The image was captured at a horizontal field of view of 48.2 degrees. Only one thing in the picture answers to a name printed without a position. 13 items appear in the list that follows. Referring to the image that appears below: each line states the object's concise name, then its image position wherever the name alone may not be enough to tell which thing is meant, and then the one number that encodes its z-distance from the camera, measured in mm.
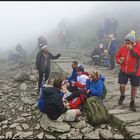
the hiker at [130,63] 4457
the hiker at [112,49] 8773
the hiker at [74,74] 5605
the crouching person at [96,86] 4750
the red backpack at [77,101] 4589
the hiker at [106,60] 9492
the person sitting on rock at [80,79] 5157
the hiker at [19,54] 12674
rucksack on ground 4132
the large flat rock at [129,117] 4113
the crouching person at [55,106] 4195
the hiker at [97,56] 9802
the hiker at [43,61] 6044
